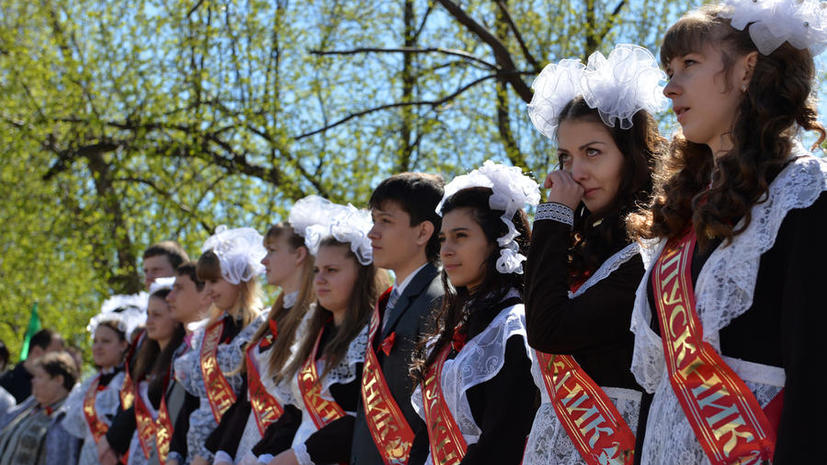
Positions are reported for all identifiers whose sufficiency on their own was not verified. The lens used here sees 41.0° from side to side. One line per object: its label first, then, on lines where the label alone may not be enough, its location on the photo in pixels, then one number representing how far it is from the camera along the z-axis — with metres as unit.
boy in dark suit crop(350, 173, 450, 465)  4.00
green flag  12.50
